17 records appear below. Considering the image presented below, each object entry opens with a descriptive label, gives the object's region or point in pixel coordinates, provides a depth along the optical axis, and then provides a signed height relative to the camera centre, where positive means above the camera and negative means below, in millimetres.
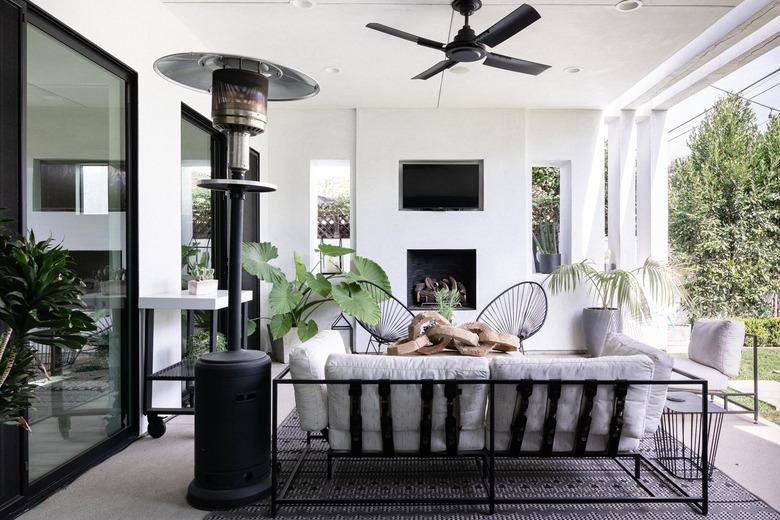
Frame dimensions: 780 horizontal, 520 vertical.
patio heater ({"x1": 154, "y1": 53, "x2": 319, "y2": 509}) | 2348 -577
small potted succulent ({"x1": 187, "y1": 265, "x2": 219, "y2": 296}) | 3510 -188
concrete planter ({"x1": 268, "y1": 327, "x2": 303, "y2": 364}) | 5648 -978
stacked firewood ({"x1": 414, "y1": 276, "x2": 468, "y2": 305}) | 6305 -404
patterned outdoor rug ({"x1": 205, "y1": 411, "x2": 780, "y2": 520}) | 2326 -1126
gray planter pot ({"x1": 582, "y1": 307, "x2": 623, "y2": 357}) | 5840 -754
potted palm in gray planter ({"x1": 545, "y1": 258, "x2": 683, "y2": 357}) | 5559 -361
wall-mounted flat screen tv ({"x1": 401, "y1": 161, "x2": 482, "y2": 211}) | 6242 +828
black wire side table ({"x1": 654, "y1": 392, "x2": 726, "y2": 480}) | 2670 -1094
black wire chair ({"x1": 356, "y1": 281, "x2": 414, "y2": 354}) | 5582 -730
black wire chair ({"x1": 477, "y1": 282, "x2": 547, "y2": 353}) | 5809 -602
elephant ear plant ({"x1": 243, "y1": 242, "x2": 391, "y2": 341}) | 5285 -356
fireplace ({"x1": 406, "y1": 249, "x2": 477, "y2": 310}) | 6348 -180
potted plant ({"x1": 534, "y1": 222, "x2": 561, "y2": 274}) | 6410 +97
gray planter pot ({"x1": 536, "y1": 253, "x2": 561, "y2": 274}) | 6387 -87
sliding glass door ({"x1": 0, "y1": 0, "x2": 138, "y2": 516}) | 2322 +233
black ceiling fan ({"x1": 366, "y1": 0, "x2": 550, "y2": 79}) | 3092 +1369
